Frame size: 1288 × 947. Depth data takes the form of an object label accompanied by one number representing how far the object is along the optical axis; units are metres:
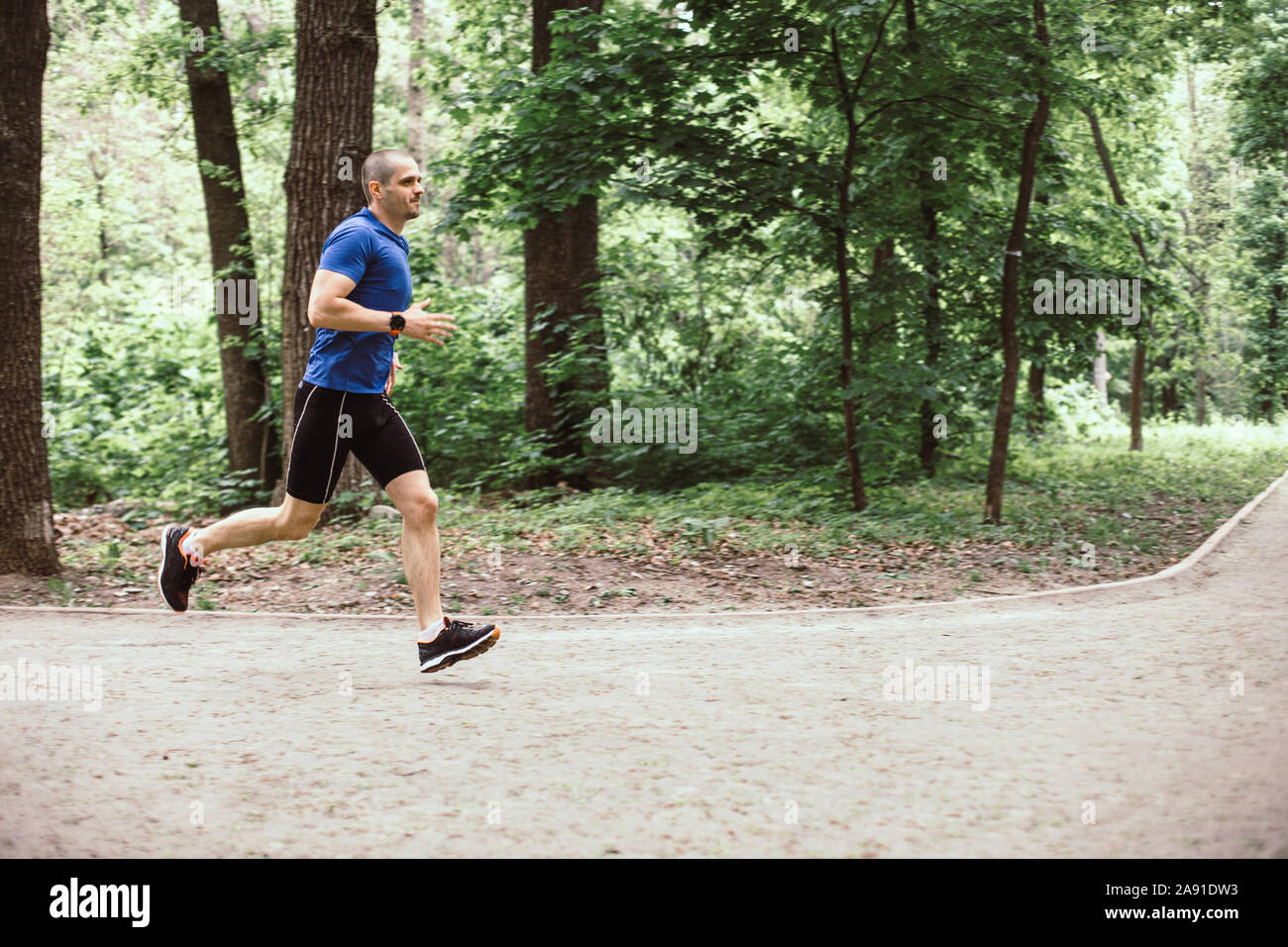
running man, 5.11
